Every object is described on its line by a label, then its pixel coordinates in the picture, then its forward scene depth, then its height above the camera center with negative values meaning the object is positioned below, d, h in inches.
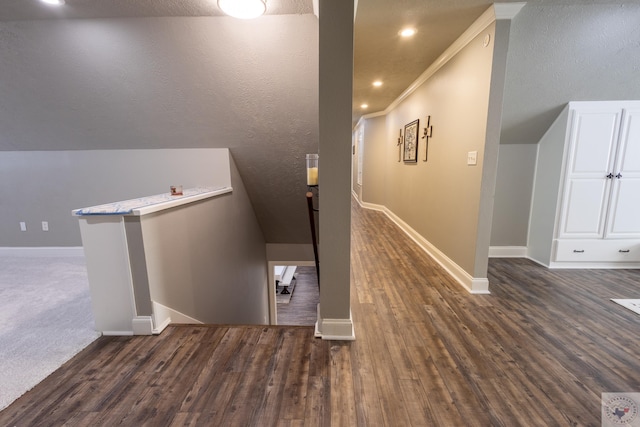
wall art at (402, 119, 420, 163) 156.0 +14.4
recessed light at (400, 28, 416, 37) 91.7 +45.4
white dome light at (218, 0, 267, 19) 70.2 +41.4
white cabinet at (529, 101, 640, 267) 110.9 -8.9
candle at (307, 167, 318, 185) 81.9 -2.5
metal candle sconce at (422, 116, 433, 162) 135.7 +15.7
